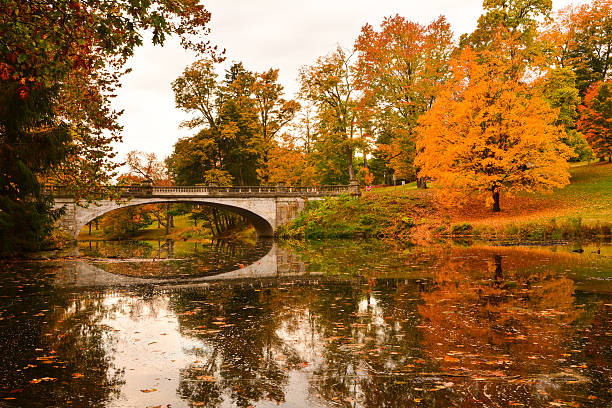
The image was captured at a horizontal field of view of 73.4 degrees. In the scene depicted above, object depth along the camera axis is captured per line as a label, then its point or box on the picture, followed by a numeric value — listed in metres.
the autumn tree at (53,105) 5.68
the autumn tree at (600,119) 33.03
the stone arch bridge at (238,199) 31.55
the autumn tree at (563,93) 30.00
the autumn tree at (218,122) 37.44
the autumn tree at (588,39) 34.97
